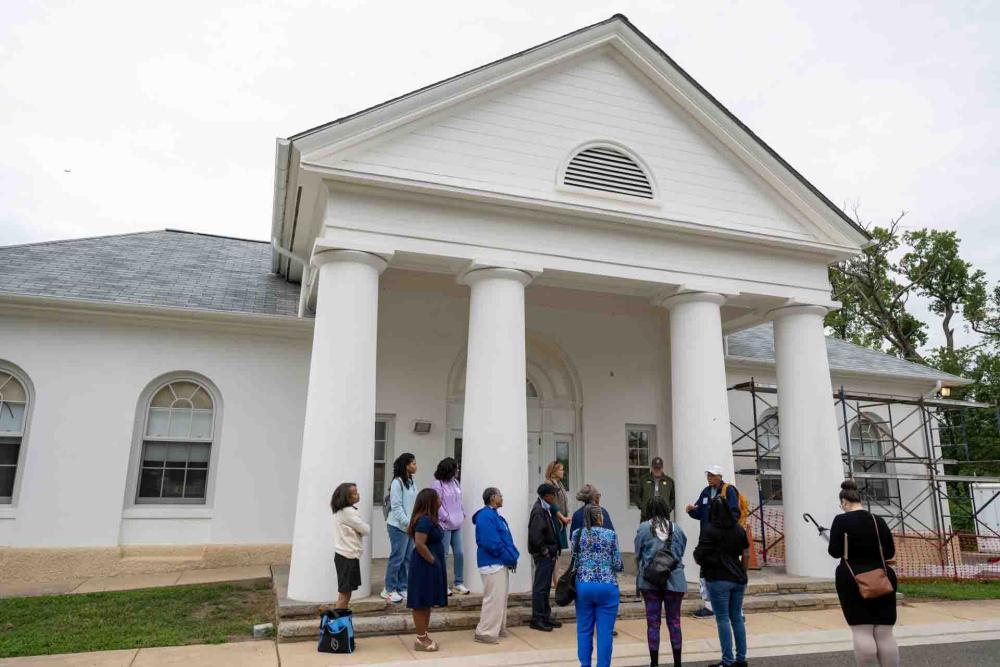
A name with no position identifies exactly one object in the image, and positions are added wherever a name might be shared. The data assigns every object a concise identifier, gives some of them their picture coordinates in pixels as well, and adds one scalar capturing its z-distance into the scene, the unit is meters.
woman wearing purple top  8.48
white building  9.48
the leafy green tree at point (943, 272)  35.19
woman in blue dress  7.10
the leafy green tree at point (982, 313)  35.25
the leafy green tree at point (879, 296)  34.97
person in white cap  7.41
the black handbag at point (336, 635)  7.01
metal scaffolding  15.19
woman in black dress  5.55
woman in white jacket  7.20
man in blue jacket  7.47
